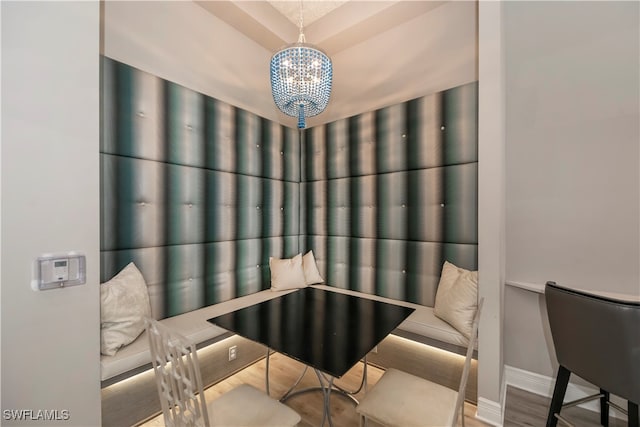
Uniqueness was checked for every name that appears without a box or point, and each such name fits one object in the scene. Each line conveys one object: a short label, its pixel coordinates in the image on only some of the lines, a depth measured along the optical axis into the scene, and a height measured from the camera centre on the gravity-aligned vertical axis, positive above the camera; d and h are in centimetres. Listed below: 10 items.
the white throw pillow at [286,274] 256 -65
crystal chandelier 150 +87
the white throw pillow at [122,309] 145 -61
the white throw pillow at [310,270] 274 -65
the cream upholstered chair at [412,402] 109 -93
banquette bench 141 -84
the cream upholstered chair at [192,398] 89 -78
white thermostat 115 -29
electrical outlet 198 -114
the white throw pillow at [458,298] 171 -63
